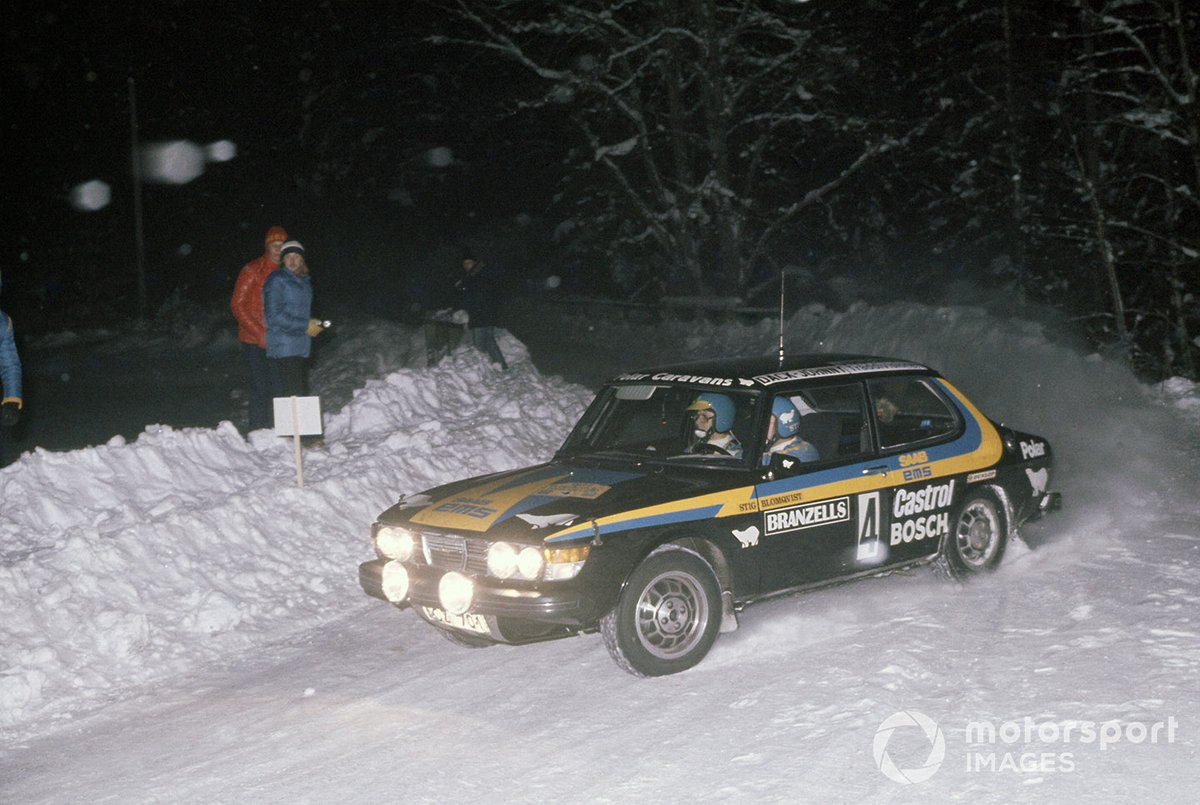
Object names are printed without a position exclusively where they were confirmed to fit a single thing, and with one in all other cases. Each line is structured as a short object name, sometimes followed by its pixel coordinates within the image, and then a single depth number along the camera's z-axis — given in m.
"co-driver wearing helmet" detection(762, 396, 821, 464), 7.02
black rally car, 6.05
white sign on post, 9.57
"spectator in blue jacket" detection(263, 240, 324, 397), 10.92
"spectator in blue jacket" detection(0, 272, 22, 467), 8.30
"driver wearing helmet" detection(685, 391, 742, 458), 7.05
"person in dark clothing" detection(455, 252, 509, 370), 17.19
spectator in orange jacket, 11.55
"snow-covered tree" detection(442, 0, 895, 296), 26.08
